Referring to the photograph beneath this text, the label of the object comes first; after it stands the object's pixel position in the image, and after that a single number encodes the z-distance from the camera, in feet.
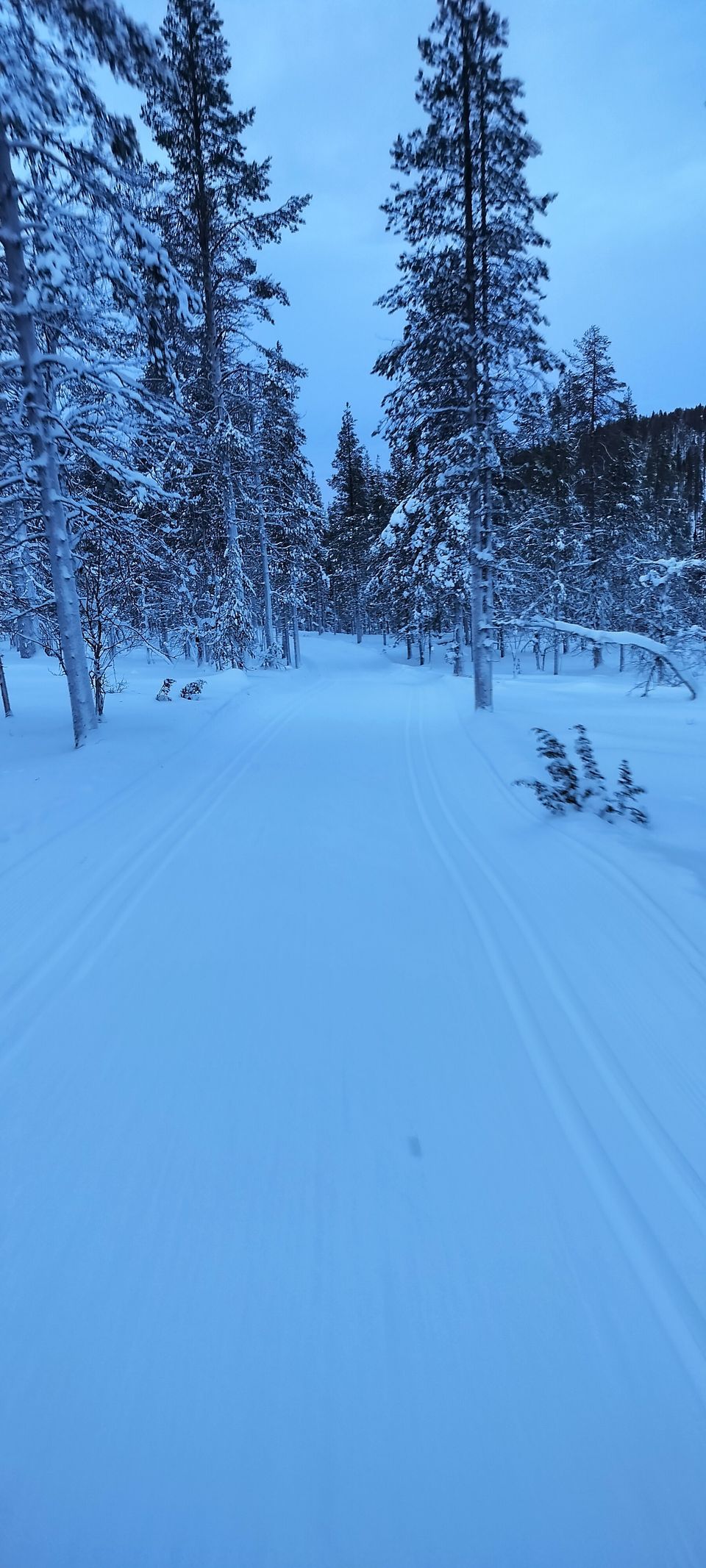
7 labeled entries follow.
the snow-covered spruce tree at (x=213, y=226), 49.37
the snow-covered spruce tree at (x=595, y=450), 89.20
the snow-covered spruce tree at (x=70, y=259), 24.21
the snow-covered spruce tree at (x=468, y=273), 37.17
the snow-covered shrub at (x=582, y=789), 20.01
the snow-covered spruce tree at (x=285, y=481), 65.62
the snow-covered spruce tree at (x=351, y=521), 135.33
